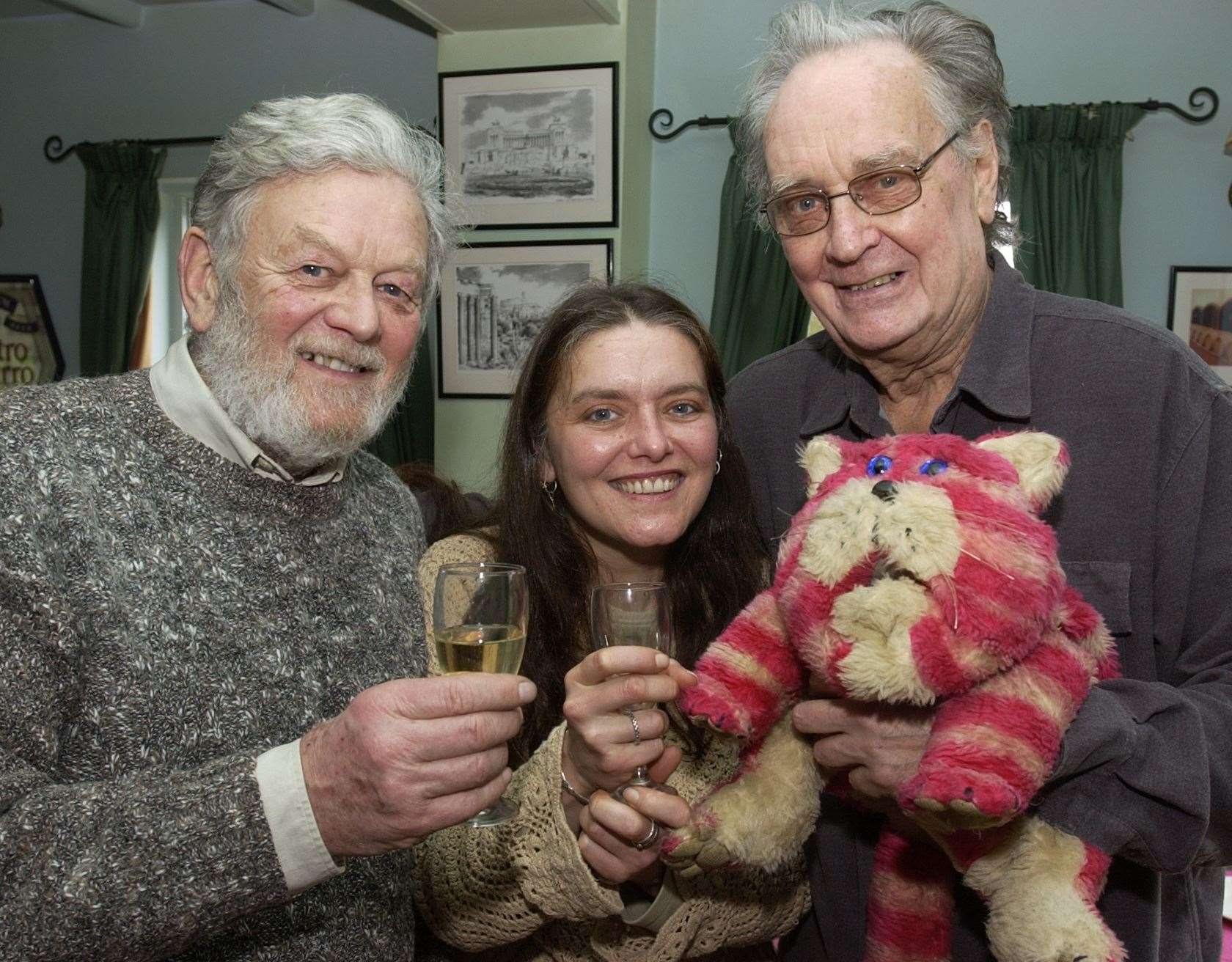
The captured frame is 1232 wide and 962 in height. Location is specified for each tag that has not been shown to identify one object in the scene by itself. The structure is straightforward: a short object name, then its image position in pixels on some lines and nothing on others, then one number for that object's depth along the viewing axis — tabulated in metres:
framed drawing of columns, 4.51
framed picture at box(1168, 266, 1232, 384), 4.46
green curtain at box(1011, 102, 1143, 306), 4.35
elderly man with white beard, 1.11
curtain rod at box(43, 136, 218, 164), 5.71
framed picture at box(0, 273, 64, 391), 6.06
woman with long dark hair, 1.39
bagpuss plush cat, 1.08
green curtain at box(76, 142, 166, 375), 5.79
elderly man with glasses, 1.23
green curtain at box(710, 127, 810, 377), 4.59
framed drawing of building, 4.36
